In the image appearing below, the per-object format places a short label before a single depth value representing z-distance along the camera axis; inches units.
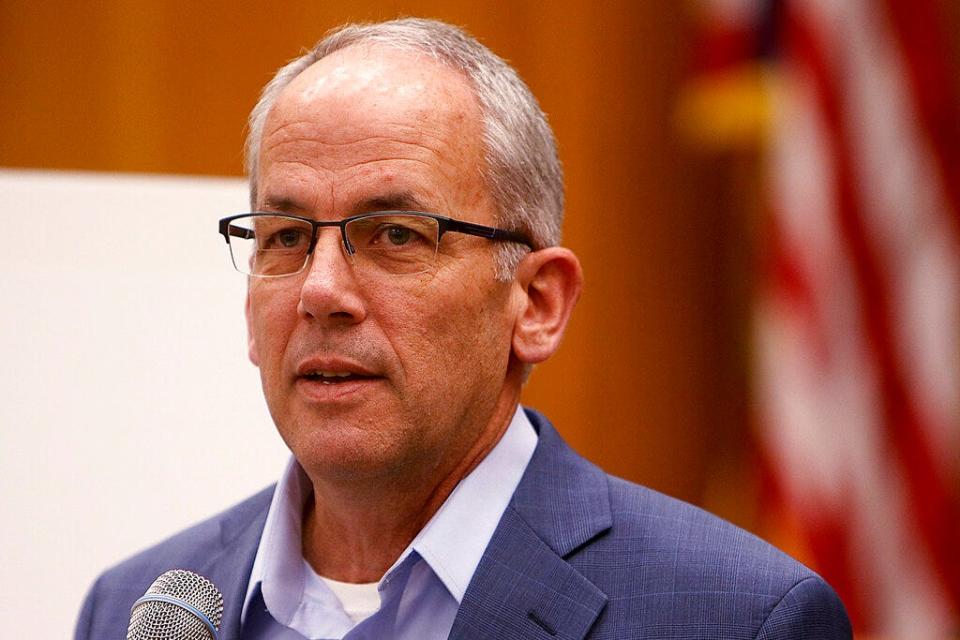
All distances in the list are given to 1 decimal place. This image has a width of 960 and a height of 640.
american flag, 268.2
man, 134.2
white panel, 180.7
